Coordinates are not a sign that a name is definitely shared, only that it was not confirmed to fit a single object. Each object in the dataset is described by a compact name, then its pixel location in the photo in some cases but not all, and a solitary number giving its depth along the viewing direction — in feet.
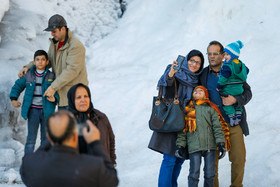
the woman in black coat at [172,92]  26.12
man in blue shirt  26.37
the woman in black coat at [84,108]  20.07
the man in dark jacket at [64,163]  14.05
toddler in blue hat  25.52
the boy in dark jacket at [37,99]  30.81
